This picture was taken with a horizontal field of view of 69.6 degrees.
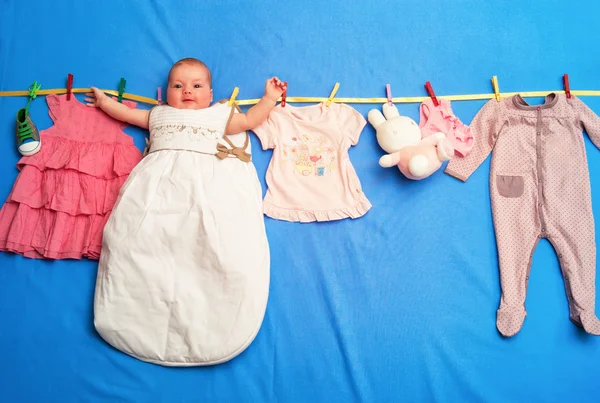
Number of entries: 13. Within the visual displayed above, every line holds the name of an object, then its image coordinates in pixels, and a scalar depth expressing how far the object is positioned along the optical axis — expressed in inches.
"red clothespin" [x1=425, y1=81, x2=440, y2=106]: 53.2
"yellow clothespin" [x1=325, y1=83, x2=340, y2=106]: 53.4
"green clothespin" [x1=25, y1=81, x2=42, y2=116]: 52.1
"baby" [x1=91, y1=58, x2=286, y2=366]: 42.8
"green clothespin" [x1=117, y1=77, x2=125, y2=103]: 52.5
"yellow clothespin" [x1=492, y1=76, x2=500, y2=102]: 54.1
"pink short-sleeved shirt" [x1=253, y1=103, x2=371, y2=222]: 49.9
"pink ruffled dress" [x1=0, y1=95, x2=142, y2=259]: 46.6
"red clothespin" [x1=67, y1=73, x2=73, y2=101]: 52.1
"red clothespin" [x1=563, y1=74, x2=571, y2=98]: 54.0
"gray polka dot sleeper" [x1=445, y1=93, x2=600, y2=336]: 48.2
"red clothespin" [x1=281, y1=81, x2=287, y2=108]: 53.2
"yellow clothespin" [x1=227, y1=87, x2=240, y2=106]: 52.6
